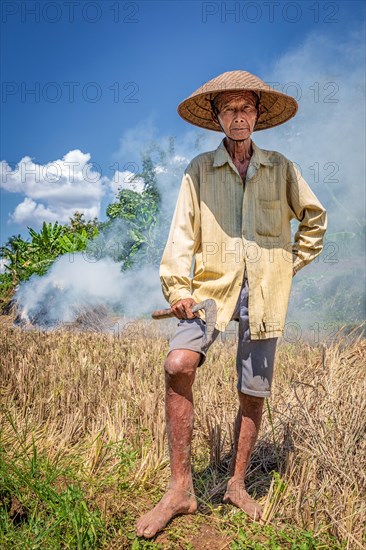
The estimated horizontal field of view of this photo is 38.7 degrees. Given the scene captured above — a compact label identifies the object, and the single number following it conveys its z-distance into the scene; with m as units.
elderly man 2.67
